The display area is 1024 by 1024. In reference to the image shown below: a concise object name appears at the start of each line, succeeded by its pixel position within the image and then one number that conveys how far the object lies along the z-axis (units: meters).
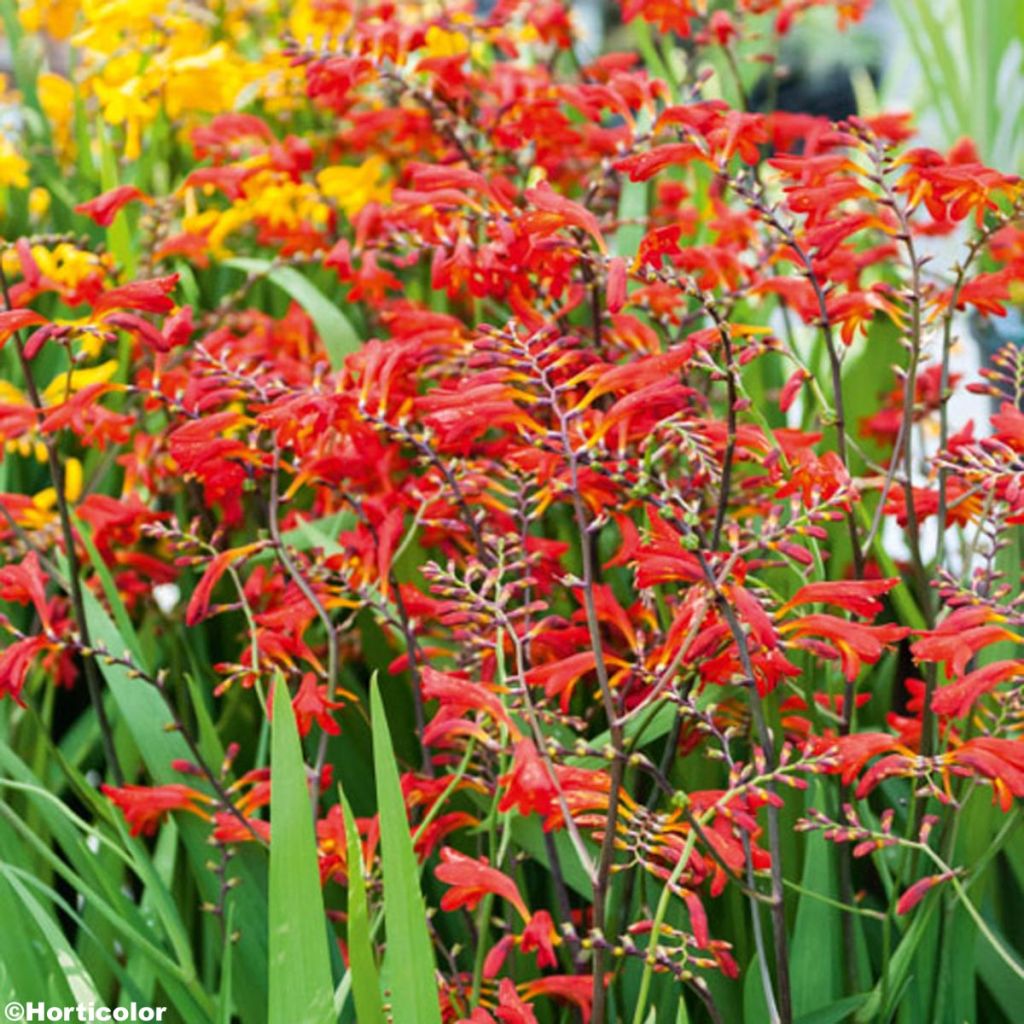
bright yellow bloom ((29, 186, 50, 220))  2.54
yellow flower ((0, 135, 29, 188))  2.22
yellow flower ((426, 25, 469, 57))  2.10
